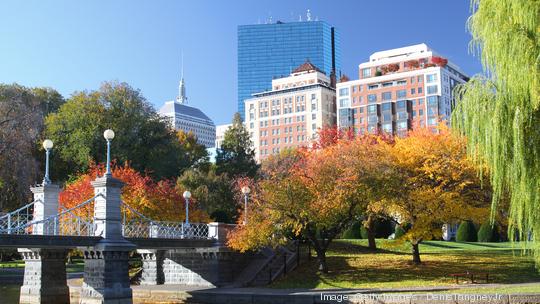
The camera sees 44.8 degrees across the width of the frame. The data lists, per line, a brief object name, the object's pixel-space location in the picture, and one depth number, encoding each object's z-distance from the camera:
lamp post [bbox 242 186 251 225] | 37.53
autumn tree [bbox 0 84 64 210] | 50.12
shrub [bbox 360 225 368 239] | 52.69
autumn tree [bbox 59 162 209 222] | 42.22
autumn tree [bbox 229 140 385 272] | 35.34
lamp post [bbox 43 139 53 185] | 28.58
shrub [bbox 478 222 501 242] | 54.16
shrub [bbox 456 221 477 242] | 55.75
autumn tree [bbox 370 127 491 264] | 35.78
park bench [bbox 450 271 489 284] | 31.77
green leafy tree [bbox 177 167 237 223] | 57.90
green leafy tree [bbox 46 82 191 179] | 58.22
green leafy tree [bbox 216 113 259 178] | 70.75
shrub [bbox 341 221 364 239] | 53.00
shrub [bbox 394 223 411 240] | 50.00
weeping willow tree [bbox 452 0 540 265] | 16.72
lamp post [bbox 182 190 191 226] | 37.88
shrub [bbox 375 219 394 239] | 52.89
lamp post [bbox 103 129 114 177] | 28.43
